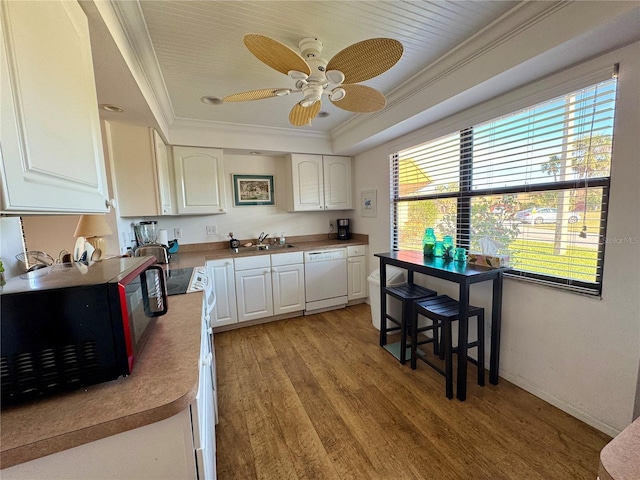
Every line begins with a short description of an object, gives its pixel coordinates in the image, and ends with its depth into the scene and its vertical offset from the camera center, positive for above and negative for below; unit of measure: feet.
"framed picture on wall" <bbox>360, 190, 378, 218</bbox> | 11.00 +0.39
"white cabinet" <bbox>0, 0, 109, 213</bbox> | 2.00 +1.04
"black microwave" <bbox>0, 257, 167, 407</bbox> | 2.07 -0.91
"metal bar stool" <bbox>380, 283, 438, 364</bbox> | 7.14 -2.66
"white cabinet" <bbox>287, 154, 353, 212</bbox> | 11.06 +1.36
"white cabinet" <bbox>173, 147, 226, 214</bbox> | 9.36 +1.38
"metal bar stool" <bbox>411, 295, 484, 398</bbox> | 5.87 -2.77
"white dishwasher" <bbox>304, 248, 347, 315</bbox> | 10.64 -2.68
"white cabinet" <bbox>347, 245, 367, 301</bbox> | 11.36 -2.55
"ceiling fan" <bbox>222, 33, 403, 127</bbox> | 3.86 +2.41
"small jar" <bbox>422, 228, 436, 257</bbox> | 7.73 -0.96
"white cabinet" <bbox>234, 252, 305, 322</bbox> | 9.64 -2.60
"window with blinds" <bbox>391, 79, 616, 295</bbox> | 4.87 +0.51
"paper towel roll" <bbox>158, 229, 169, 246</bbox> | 8.75 -0.61
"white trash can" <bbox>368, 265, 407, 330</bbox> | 8.69 -2.70
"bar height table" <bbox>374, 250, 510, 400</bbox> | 5.70 -1.72
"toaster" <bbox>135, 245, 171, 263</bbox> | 7.28 -0.87
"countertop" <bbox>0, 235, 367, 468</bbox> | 1.86 -1.50
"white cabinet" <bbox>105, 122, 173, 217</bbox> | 7.25 +1.47
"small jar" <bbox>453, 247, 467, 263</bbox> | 6.85 -1.18
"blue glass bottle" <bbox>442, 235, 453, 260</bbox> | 7.27 -1.05
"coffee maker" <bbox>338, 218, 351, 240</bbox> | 12.40 -0.73
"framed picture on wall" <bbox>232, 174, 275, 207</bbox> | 11.21 +1.15
